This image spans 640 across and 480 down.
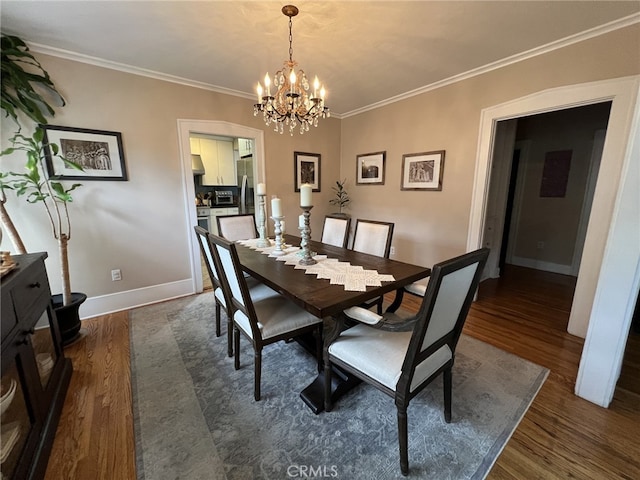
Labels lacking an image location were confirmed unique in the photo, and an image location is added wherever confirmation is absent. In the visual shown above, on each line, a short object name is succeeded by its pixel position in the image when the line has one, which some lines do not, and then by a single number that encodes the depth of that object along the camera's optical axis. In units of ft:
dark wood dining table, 4.33
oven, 16.22
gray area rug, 4.07
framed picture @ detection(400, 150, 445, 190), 10.05
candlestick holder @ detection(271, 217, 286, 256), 7.16
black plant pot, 7.00
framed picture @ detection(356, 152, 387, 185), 12.17
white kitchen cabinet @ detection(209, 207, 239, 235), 16.66
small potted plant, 14.21
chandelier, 6.09
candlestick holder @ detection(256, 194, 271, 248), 8.11
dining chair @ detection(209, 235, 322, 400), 4.90
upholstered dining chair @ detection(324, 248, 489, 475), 3.45
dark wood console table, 3.46
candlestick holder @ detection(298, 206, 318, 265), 6.29
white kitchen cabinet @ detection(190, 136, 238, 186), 16.65
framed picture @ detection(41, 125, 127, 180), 7.66
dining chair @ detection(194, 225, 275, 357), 5.87
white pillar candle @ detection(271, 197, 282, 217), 6.69
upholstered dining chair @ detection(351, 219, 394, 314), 7.44
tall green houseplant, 6.55
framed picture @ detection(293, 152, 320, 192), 12.68
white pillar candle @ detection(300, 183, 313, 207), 5.78
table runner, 5.04
